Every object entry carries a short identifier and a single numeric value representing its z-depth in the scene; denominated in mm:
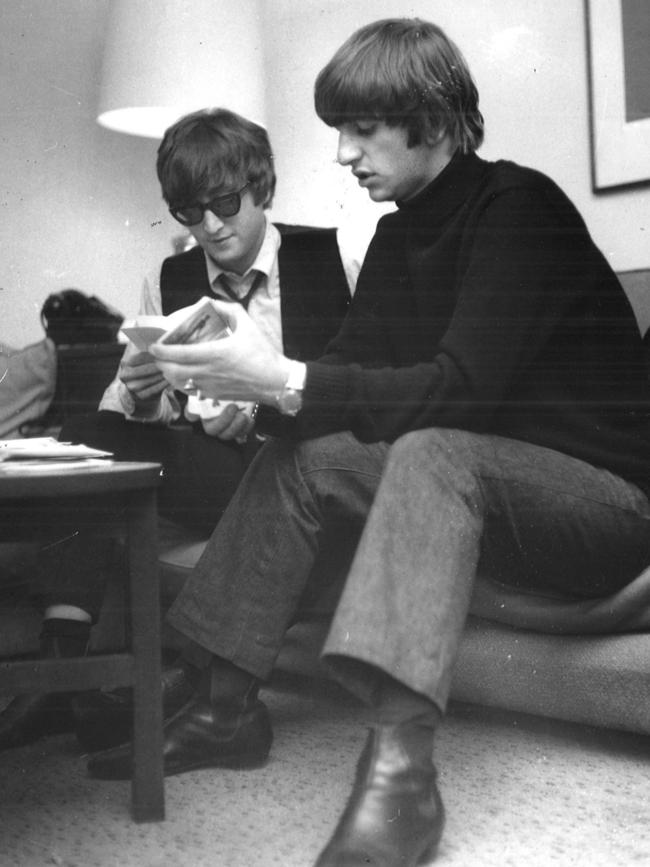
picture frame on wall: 2006
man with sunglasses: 1663
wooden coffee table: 1092
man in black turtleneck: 974
